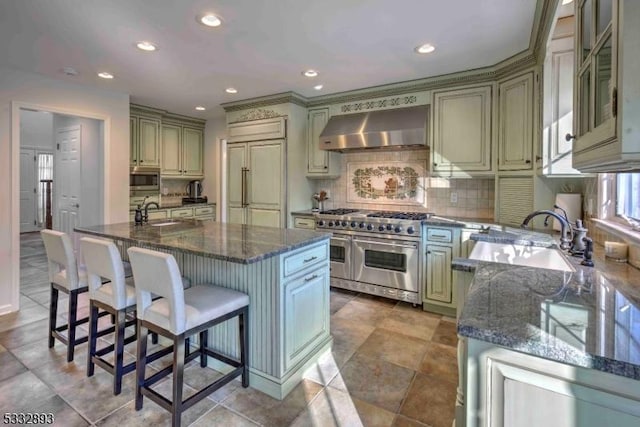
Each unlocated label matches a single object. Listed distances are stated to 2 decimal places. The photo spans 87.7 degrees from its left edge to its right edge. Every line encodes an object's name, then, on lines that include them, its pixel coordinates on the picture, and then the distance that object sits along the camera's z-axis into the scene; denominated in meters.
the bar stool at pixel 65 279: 2.33
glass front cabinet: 0.88
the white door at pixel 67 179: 4.56
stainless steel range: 3.49
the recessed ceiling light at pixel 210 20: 2.31
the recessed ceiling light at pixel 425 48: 2.79
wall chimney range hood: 3.57
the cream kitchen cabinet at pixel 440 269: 3.28
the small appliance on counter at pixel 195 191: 5.99
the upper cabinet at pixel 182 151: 5.46
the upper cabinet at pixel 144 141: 4.84
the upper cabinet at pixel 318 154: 4.39
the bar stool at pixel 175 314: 1.71
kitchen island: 2.01
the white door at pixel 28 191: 8.06
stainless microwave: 4.82
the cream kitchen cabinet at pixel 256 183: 4.41
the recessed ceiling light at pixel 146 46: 2.72
